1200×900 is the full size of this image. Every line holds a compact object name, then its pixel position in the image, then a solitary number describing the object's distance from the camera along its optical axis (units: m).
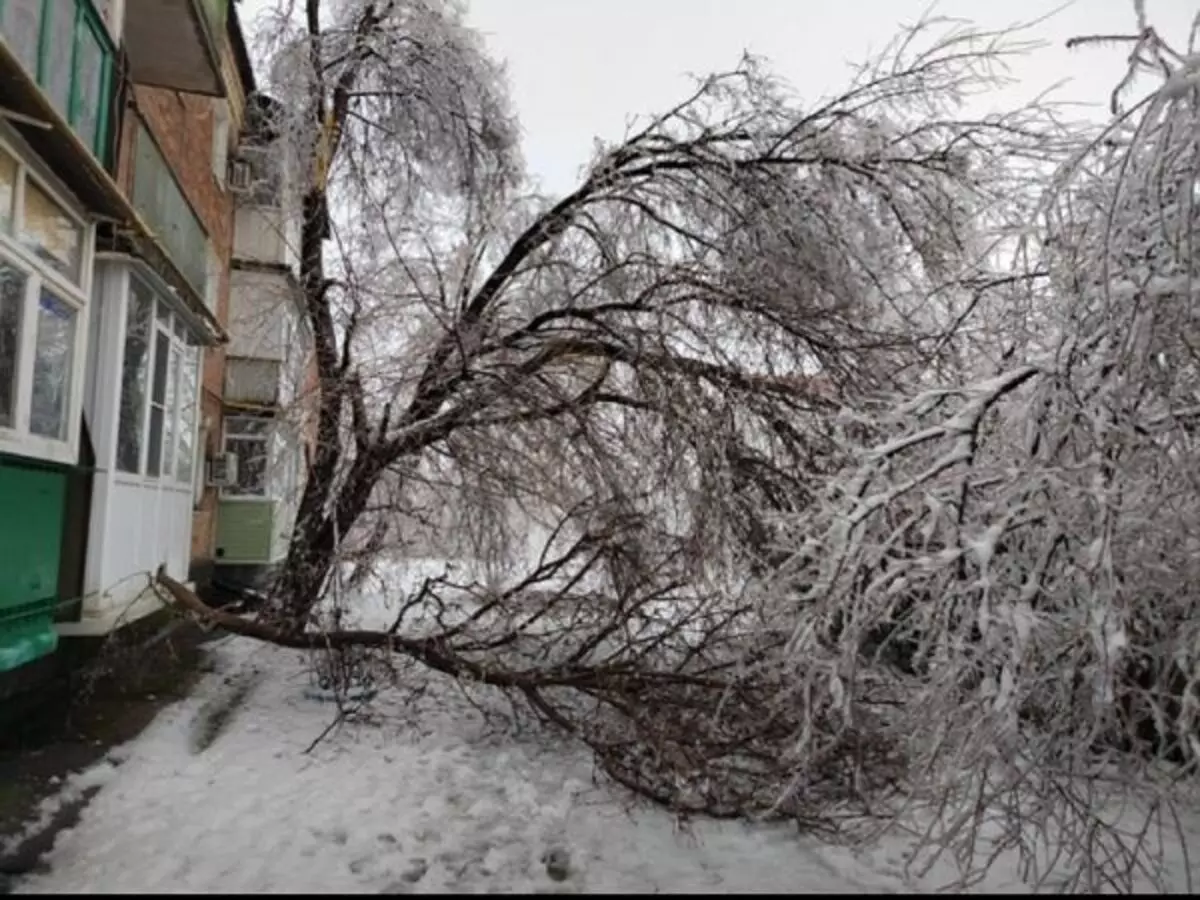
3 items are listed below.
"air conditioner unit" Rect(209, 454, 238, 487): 14.76
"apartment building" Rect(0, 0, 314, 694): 5.37
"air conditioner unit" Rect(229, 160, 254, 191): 15.16
